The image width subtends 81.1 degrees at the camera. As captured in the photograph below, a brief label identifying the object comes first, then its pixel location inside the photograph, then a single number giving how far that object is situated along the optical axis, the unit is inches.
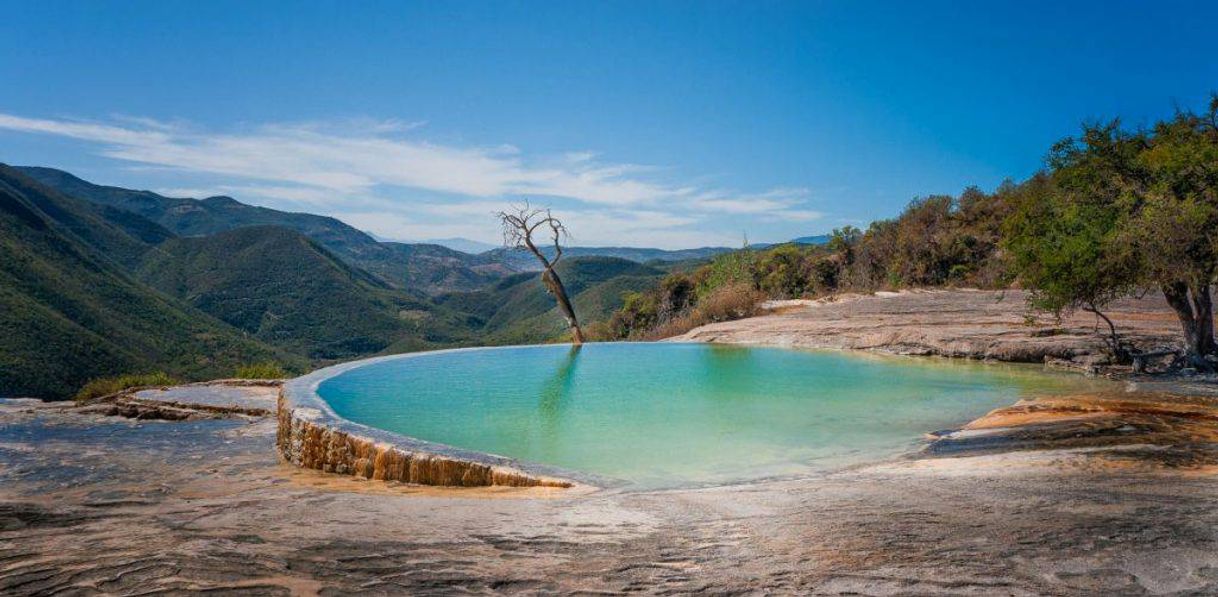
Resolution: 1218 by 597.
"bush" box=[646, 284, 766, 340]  663.8
